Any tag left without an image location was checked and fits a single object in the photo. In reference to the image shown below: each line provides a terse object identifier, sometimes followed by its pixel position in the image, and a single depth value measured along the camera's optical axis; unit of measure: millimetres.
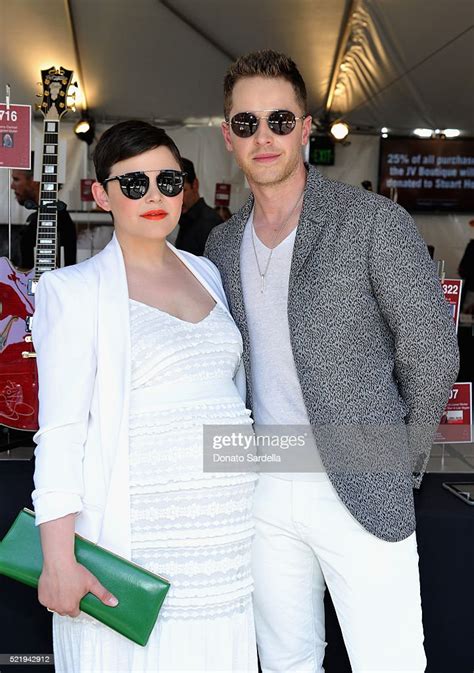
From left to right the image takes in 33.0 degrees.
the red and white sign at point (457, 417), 2678
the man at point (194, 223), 4723
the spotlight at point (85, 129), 7895
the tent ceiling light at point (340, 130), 8399
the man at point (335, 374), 1705
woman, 1552
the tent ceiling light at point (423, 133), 8492
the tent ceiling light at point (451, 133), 8406
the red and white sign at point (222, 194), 8242
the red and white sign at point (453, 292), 2725
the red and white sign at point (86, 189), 7930
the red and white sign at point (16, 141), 2732
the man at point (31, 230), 3729
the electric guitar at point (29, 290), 2742
